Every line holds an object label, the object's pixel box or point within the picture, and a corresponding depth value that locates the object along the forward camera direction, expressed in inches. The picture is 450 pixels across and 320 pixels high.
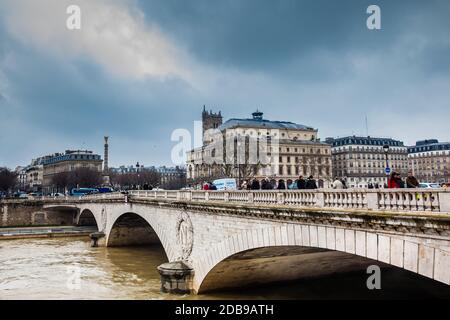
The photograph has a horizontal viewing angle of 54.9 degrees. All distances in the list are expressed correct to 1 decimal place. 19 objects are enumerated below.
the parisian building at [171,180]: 5134.8
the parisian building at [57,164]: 5718.5
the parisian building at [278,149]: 4119.1
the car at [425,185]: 1091.0
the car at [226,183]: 1468.3
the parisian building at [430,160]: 4463.6
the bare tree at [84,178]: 4713.1
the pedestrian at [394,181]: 520.1
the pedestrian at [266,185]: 887.9
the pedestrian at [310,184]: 731.3
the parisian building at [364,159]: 4670.3
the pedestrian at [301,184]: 716.0
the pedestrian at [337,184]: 650.5
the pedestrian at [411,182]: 491.4
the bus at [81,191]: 3410.4
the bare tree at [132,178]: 4998.8
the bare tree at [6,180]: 3993.6
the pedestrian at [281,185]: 826.8
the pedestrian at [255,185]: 864.1
